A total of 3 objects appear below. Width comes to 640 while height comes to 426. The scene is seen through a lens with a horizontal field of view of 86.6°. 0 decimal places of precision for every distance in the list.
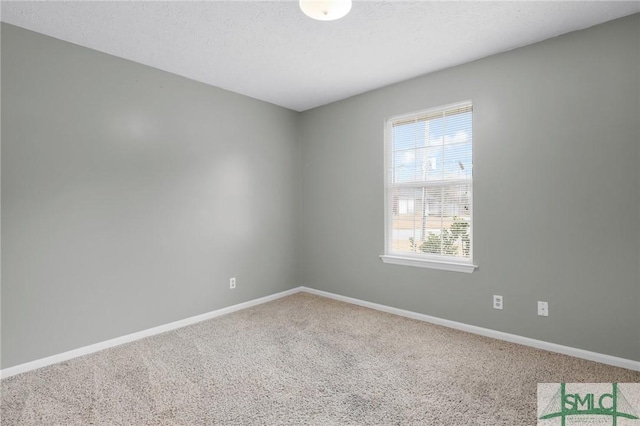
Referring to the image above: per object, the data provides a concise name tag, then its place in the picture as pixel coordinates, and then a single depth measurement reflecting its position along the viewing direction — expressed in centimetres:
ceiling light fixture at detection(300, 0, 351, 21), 183
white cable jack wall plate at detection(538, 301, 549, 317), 271
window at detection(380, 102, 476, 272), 319
